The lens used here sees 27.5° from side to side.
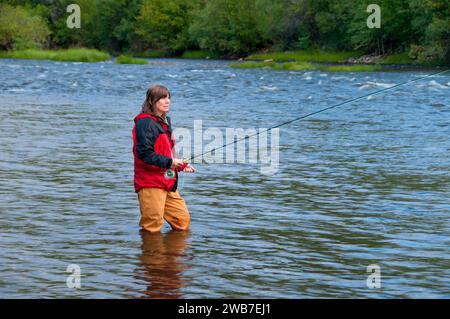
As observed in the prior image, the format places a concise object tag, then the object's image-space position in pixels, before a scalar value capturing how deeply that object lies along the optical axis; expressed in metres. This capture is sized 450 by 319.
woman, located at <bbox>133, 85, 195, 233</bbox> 8.68
